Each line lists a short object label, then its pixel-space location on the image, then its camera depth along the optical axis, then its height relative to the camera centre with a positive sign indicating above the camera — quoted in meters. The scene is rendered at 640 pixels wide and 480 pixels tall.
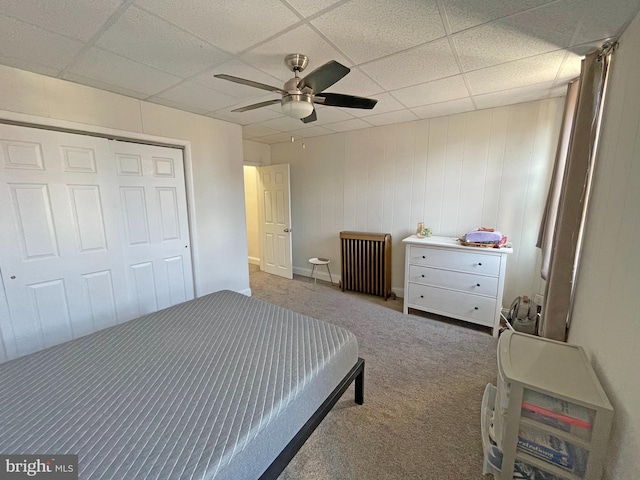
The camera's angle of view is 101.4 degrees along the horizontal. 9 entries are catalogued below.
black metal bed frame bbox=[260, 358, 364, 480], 1.10 -1.11
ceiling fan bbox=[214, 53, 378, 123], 1.51 +0.68
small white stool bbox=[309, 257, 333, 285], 4.14 -0.99
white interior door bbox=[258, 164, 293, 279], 4.36 -0.32
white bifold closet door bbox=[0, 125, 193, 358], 2.02 -0.29
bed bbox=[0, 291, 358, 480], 0.90 -0.85
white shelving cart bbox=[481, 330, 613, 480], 1.07 -0.95
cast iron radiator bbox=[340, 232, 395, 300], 3.62 -0.89
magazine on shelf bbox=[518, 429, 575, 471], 1.14 -1.09
